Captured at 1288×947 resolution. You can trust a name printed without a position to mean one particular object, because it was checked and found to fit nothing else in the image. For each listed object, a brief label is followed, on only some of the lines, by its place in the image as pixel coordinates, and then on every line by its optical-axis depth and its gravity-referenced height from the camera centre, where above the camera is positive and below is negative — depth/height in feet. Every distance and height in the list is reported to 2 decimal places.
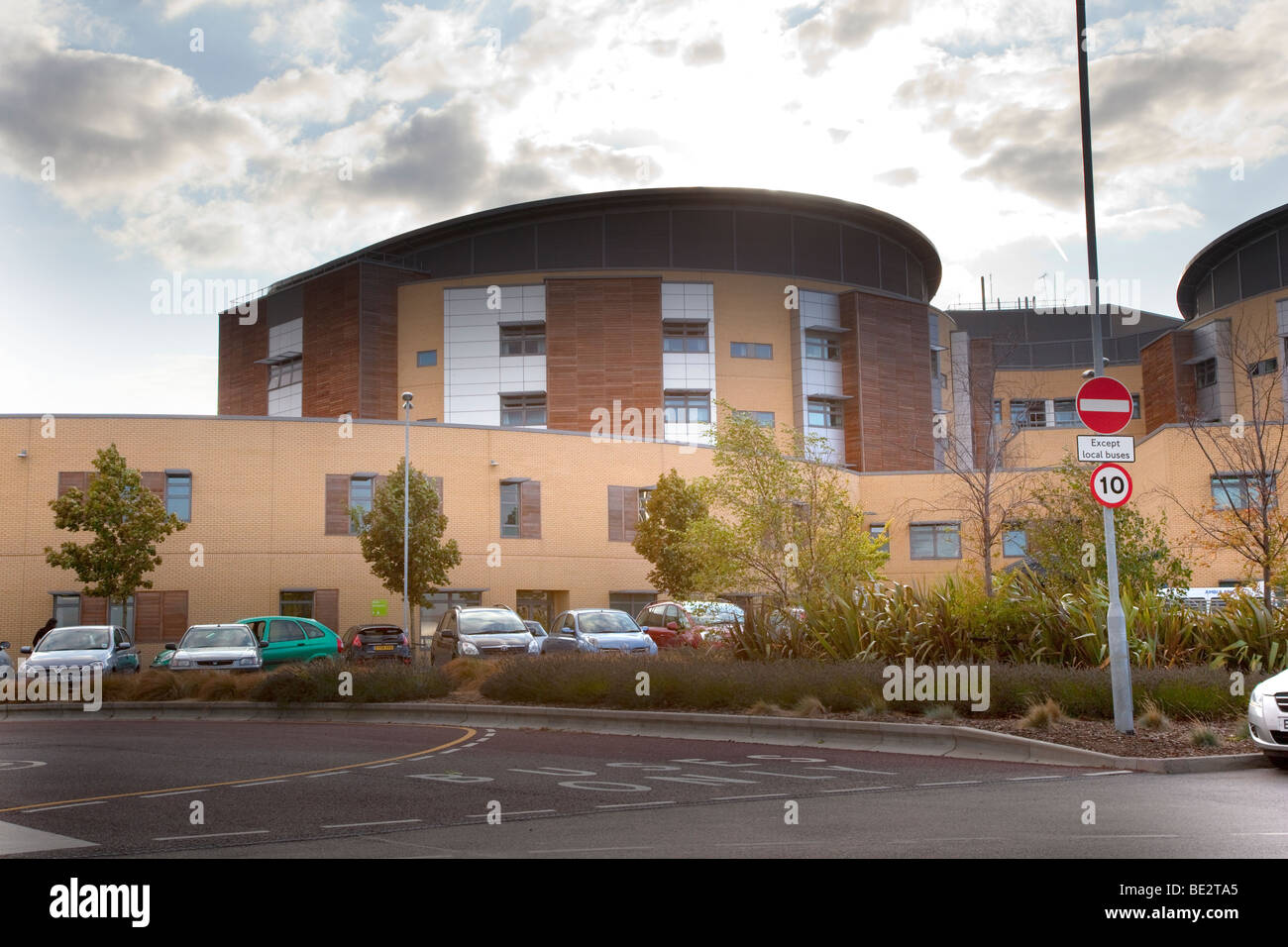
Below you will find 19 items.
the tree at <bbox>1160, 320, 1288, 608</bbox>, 73.05 +4.06
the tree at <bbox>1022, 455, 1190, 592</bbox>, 79.36 +1.79
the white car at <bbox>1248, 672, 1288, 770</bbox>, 39.19 -4.86
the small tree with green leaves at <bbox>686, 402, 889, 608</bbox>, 81.30 +2.67
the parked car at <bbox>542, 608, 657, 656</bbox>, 85.10 -4.19
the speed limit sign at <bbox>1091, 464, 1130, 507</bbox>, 45.60 +2.88
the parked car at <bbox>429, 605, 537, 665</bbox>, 87.45 -4.21
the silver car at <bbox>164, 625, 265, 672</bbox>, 83.10 -4.72
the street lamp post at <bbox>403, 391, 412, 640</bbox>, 134.51 +9.86
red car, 80.49 -3.55
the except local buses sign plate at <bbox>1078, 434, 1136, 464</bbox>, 45.96 +4.30
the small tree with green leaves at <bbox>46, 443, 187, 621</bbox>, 122.52 +5.41
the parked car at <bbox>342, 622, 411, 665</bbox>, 104.45 -5.68
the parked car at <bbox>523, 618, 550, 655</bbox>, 90.18 -5.12
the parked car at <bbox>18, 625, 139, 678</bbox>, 81.61 -4.68
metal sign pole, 44.42 -2.78
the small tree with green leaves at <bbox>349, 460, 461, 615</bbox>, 139.85 +4.42
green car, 93.25 -4.67
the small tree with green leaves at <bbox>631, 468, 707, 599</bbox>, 146.20 +5.27
